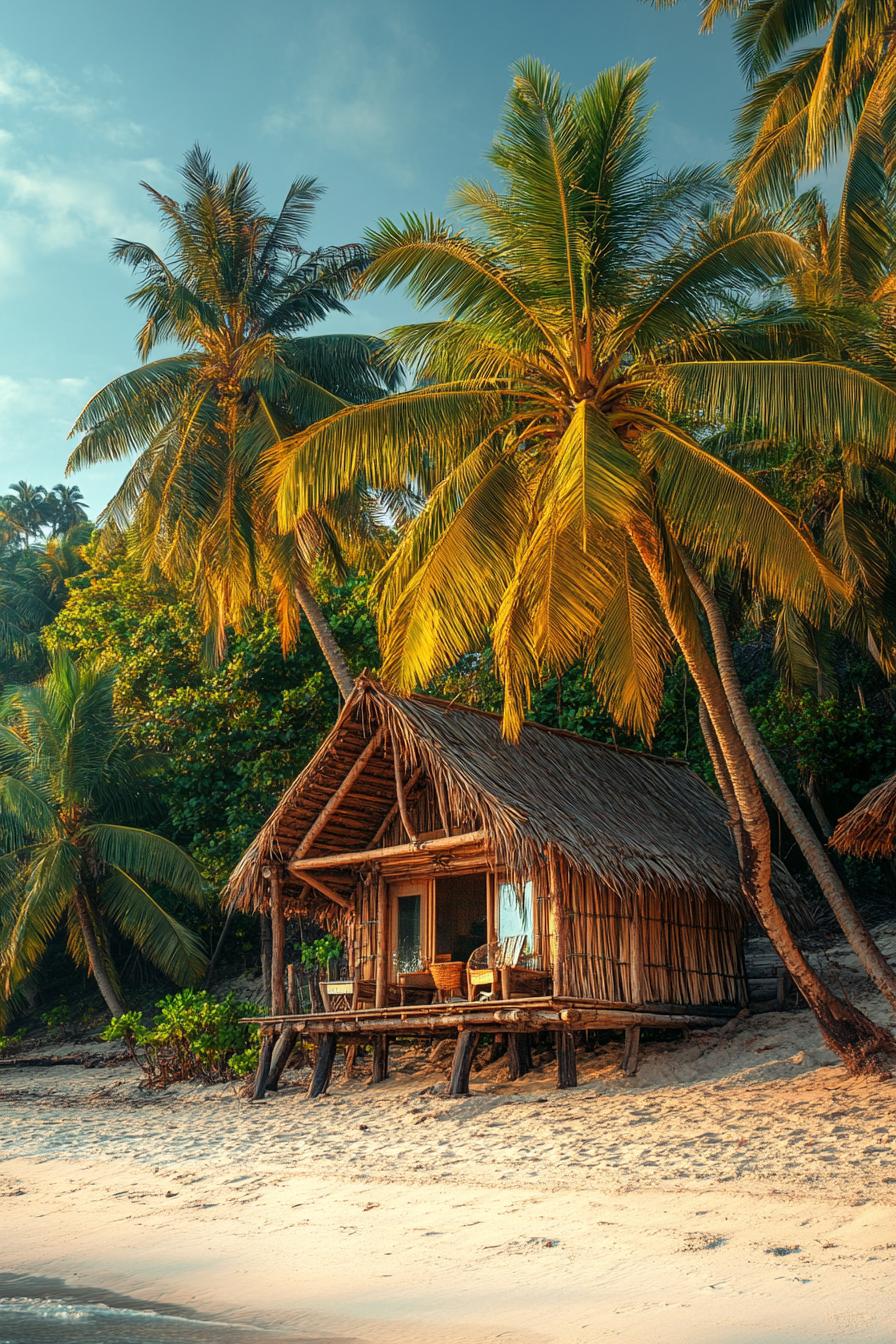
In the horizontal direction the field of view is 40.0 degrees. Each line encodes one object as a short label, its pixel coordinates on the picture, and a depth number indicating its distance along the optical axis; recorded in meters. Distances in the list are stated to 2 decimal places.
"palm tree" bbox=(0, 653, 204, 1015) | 16.91
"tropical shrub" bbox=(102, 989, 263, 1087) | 14.00
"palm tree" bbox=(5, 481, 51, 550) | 37.41
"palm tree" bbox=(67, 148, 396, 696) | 14.93
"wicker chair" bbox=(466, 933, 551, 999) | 11.02
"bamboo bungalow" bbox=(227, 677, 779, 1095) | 11.01
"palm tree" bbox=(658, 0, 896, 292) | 11.10
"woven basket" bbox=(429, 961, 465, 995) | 11.88
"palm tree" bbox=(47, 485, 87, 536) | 37.94
